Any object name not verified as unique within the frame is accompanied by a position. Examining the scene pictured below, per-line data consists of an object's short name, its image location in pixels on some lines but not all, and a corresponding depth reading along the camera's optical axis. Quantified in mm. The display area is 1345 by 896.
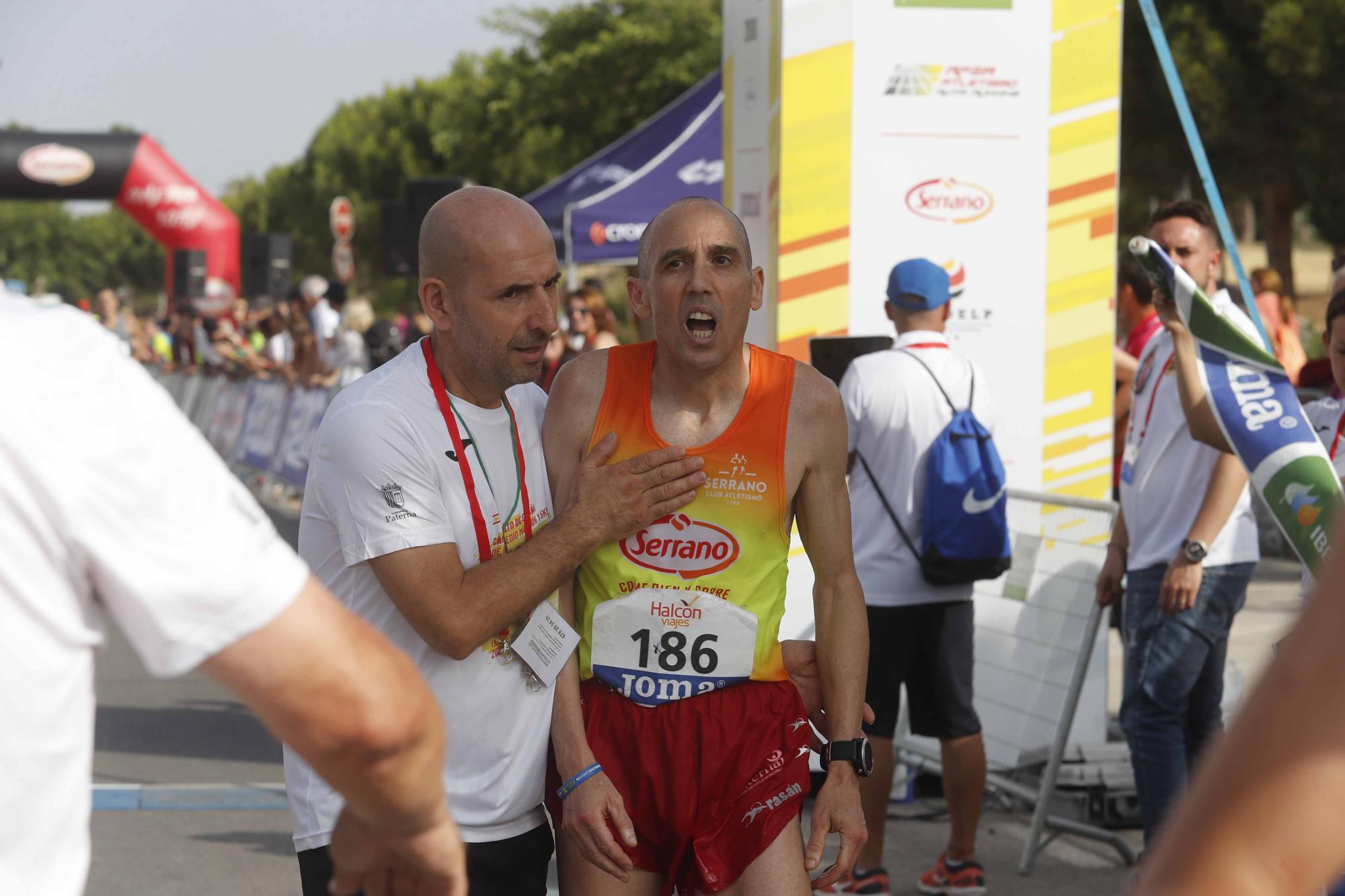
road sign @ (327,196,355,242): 27750
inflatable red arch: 30516
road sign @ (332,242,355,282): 28766
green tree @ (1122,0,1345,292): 23469
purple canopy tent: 15875
